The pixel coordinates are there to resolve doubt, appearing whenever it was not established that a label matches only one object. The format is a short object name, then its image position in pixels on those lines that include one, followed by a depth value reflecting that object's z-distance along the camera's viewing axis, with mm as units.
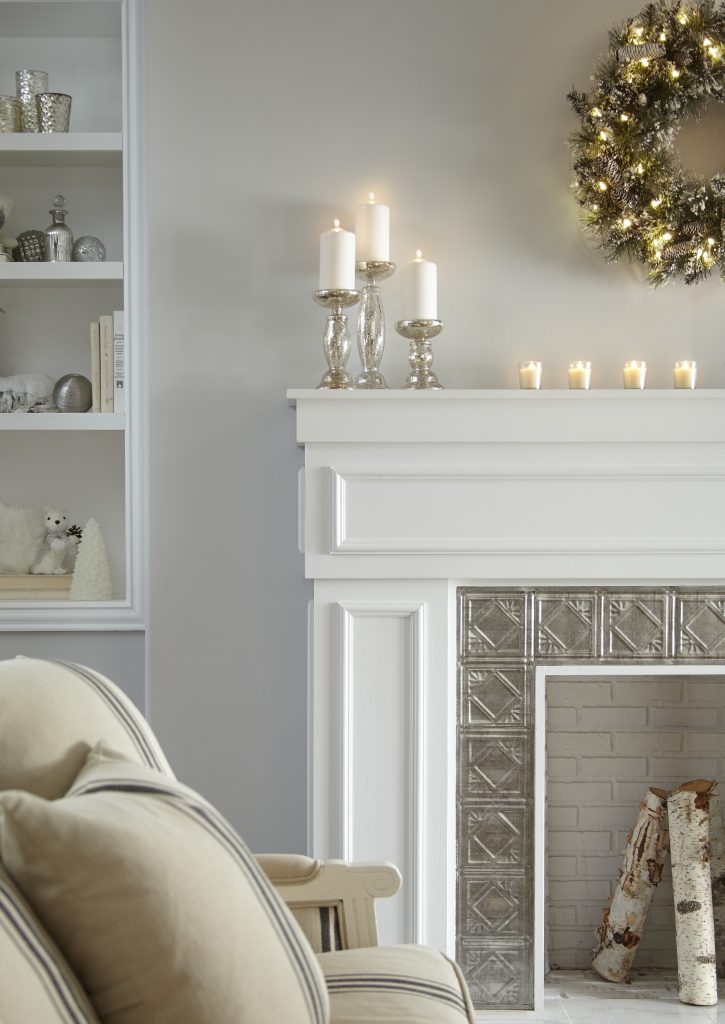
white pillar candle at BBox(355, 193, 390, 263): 2367
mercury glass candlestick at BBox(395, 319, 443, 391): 2357
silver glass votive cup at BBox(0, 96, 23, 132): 2561
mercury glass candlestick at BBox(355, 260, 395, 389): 2375
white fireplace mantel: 2213
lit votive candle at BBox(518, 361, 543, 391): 2316
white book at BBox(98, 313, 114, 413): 2566
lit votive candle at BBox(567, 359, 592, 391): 2332
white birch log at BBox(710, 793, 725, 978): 2496
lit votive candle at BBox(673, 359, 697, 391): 2326
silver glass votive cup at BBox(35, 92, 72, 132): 2557
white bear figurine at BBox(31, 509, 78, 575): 2608
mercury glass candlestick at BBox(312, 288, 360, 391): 2307
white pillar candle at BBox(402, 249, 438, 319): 2352
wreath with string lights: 2387
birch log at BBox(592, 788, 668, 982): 2471
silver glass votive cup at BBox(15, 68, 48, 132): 2568
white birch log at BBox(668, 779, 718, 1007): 2352
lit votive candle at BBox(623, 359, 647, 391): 2324
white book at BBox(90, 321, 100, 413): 2568
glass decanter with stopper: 2578
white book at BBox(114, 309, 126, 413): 2555
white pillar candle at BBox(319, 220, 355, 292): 2285
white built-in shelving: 2660
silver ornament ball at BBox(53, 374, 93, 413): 2588
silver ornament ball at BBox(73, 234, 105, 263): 2590
